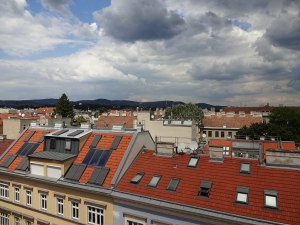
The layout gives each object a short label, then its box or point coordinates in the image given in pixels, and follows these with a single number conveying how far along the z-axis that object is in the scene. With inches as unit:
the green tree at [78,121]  3082.2
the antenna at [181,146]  917.4
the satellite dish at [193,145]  902.5
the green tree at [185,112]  3294.3
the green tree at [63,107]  3316.9
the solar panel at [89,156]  938.1
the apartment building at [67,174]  839.1
